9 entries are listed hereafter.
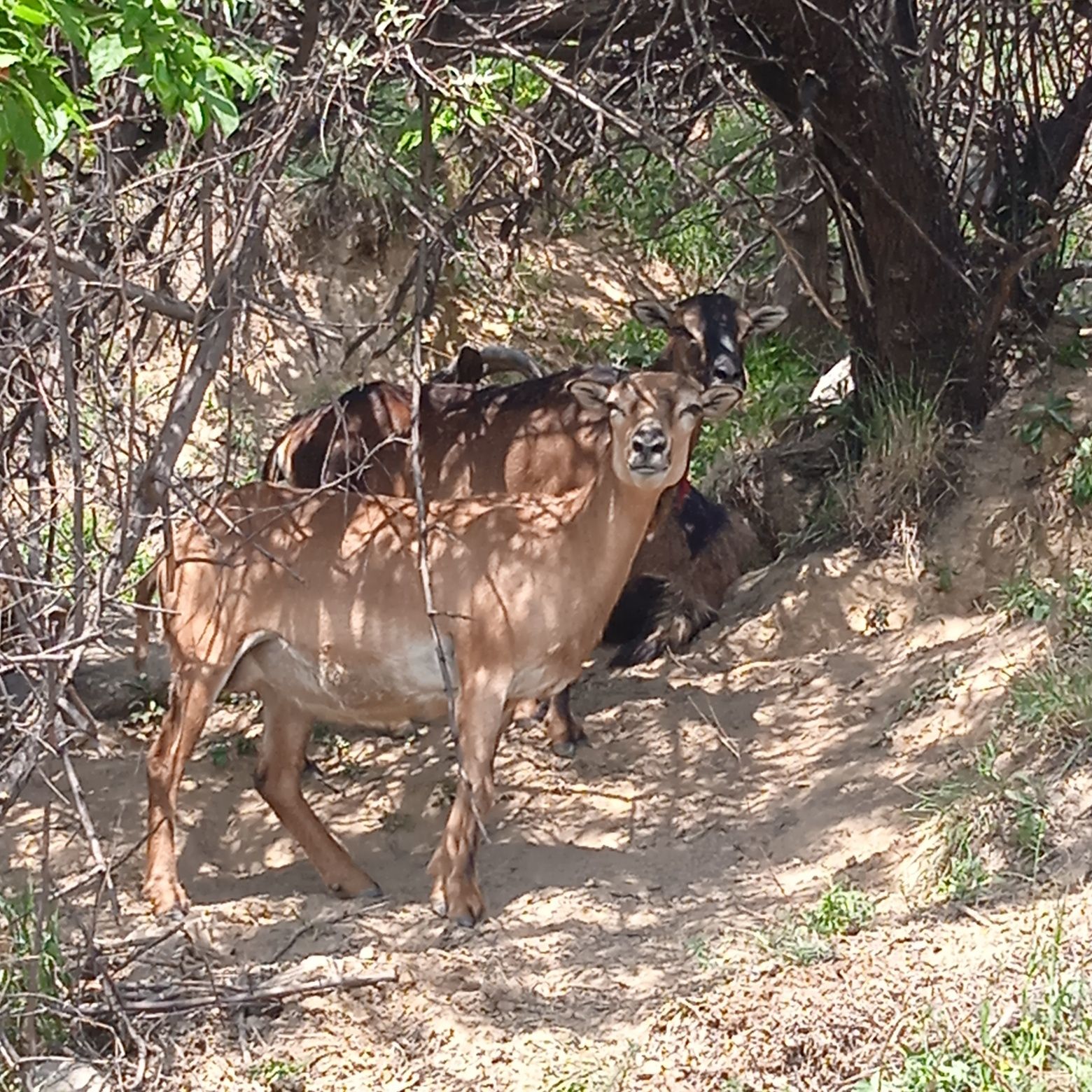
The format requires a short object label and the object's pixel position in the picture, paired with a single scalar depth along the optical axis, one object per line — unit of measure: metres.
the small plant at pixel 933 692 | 7.11
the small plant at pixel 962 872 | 5.68
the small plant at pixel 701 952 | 5.66
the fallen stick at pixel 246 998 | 5.33
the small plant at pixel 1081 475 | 8.05
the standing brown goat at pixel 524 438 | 8.63
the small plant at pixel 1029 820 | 5.71
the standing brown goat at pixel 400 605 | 6.67
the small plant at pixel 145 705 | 8.24
